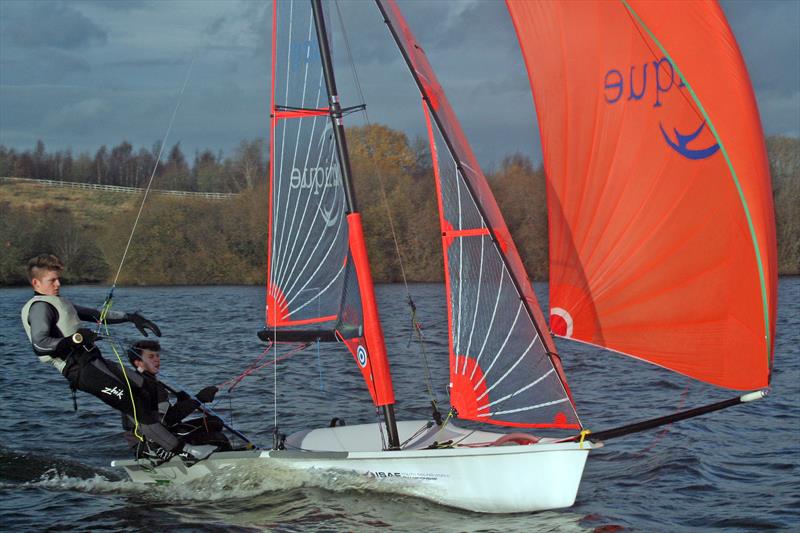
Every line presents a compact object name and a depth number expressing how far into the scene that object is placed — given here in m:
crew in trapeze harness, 14.08
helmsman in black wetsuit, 15.27
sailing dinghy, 12.62
